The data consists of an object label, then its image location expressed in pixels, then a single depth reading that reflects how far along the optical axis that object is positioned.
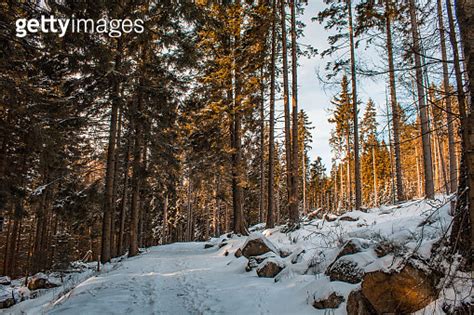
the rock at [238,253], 10.03
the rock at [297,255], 7.21
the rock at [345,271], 4.74
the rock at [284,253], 8.65
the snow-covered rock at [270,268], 7.17
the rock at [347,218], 11.37
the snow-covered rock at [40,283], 10.42
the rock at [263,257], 8.15
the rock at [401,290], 3.60
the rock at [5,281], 11.78
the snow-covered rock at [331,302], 4.51
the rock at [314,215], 17.44
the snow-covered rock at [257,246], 8.99
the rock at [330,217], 12.68
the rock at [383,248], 4.58
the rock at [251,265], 8.08
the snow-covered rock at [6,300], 8.66
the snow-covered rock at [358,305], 3.88
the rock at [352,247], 5.37
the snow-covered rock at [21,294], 9.22
